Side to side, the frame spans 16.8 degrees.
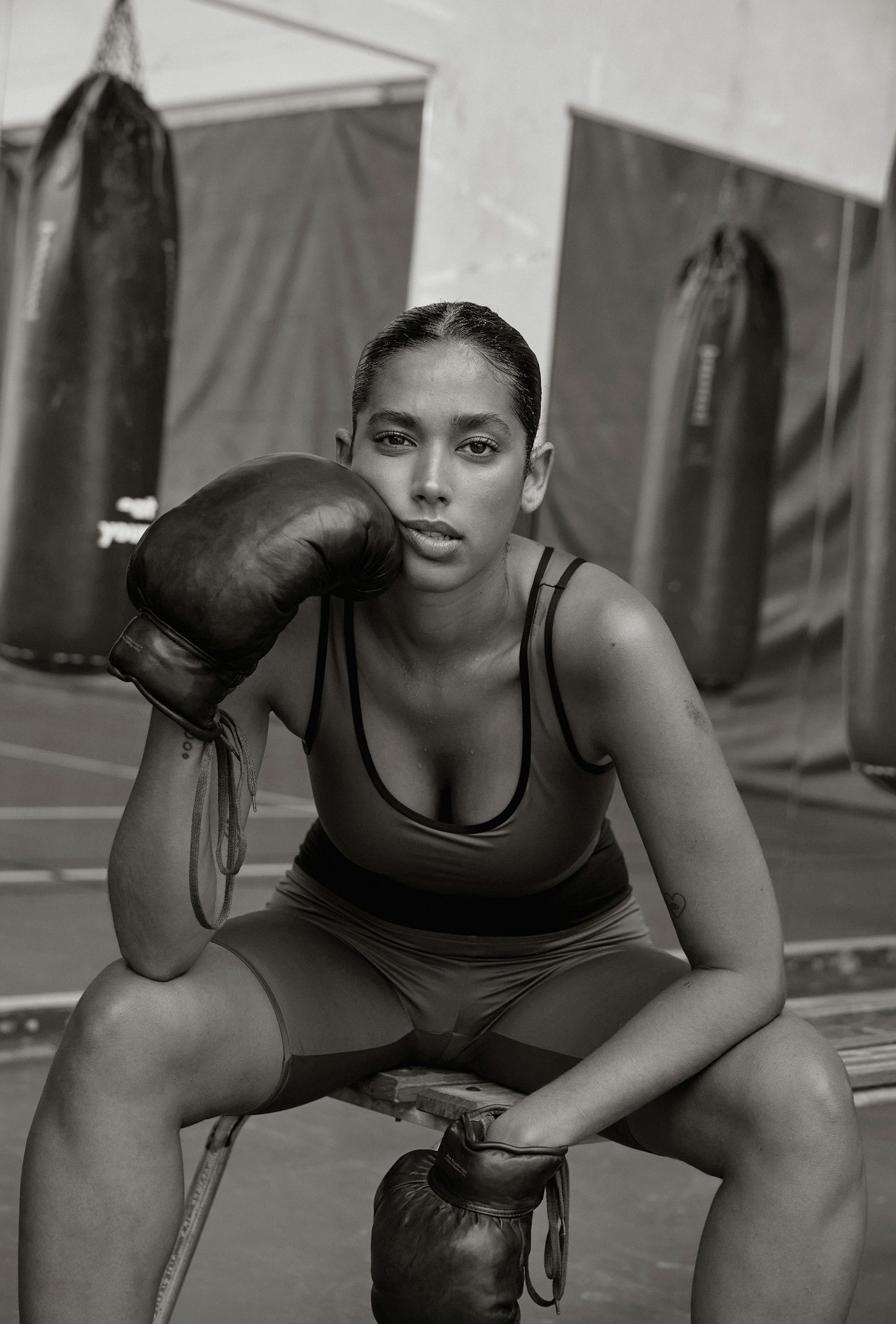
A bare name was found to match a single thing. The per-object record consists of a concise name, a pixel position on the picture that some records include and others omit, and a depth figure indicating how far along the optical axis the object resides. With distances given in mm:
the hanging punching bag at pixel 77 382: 3852
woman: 2272
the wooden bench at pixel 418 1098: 2386
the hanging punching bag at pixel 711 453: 5274
